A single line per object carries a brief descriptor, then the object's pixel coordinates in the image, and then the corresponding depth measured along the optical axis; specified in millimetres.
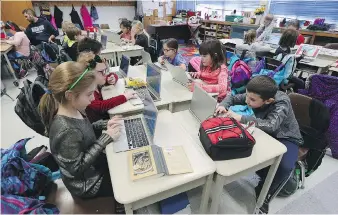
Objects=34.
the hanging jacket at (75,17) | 6053
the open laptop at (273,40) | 3782
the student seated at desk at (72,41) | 2982
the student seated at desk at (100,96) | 1575
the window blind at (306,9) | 4242
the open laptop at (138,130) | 1164
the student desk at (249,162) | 1050
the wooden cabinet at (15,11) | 4996
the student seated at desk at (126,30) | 4141
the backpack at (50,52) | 3056
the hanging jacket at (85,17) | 6207
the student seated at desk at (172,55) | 2537
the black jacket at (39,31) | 4250
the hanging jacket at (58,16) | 5859
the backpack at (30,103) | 1349
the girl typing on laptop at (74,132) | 967
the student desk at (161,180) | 883
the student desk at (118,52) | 3342
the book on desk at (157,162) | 960
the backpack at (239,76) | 2338
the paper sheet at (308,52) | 3066
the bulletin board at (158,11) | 7000
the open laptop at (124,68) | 2281
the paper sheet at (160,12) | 7319
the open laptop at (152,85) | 1724
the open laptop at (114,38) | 3792
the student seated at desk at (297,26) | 3996
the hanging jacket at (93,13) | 6355
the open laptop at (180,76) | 2006
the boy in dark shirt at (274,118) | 1320
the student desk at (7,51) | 3455
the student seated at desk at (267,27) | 4165
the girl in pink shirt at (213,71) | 1977
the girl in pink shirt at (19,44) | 3773
